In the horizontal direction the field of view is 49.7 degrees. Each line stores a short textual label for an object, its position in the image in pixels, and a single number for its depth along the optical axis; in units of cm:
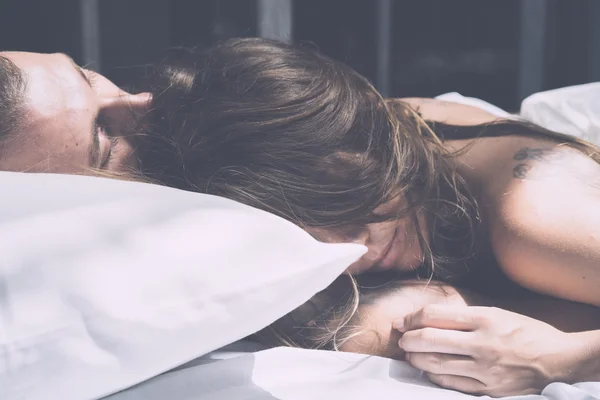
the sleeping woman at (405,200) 74
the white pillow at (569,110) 125
